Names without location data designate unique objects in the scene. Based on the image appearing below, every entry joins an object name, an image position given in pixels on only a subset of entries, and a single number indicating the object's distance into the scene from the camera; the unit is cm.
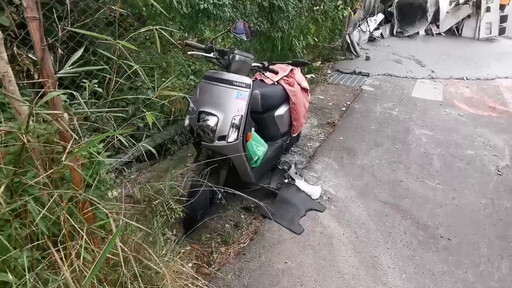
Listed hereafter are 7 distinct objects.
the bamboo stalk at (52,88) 126
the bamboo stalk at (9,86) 129
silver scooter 227
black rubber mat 271
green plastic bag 245
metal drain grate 508
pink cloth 275
